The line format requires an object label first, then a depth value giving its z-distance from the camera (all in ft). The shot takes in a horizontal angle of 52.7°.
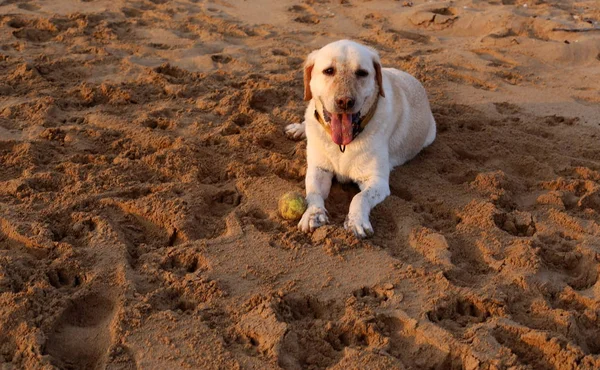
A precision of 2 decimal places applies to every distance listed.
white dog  13.58
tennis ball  13.44
